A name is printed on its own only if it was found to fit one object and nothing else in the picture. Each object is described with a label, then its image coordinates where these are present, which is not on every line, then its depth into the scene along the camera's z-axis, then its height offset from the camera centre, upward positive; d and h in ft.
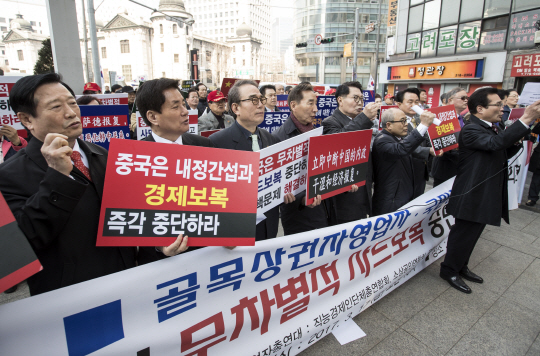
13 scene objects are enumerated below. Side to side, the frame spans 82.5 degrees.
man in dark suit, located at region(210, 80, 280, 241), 8.23 -0.64
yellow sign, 71.53 +11.66
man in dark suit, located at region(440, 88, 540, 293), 9.45 -2.42
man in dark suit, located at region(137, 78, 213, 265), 6.29 -0.18
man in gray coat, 17.61 -0.82
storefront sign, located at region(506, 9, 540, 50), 39.50 +9.55
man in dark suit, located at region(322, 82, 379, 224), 9.16 -0.70
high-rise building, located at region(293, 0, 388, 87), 152.35 +31.56
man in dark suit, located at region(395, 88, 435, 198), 11.10 -1.81
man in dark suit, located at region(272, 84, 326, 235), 9.09 -2.84
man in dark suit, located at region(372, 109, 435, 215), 9.94 -2.10
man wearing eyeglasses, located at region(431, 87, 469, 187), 13.09 -2.72
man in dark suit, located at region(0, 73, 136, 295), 4.08 -1.21
